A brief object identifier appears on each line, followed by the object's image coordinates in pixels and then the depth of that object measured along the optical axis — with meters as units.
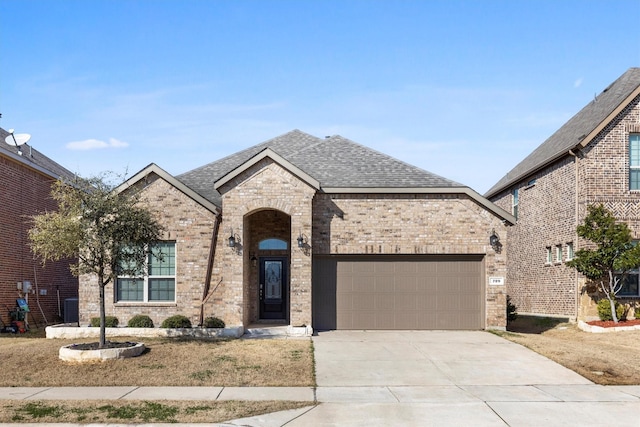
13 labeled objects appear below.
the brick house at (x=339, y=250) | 17.95
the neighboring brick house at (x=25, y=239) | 20.03
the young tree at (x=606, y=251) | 19.30
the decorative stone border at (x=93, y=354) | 13.43
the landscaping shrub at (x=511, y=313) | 20.67
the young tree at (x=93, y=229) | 13.82
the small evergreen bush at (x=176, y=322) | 17.17
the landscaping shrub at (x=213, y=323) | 17.09
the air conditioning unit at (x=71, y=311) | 22.03
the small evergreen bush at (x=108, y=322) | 17.69
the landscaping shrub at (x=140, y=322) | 17.38
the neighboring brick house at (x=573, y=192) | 20.73
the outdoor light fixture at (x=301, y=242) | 17.89
